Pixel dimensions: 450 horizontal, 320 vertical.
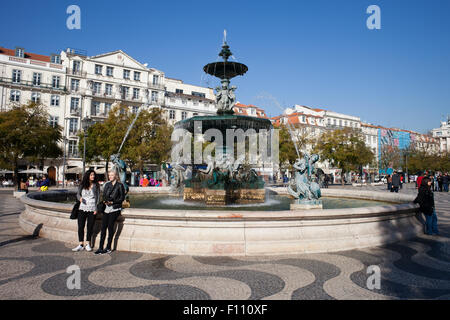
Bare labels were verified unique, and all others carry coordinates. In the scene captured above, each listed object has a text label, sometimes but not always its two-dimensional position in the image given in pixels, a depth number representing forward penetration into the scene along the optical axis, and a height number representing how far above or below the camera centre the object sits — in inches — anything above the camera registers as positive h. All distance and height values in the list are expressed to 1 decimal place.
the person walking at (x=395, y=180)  648.2 -19.5
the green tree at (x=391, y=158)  2373.3 +116.3
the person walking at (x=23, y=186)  745.4 -43.0
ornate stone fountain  361.4 +11.6
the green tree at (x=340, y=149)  1584.6 +127.1
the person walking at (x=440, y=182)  1017.3 -36.8
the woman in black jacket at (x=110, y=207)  205.8 -27.5
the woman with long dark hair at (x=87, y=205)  210.4 -26.0
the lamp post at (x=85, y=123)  659.7 +113.3
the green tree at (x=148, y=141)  1099.9 +124.4
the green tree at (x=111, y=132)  1112.6 +163.0
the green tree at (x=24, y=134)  861.8 +112.8
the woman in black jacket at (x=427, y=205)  267.9 -31.5
